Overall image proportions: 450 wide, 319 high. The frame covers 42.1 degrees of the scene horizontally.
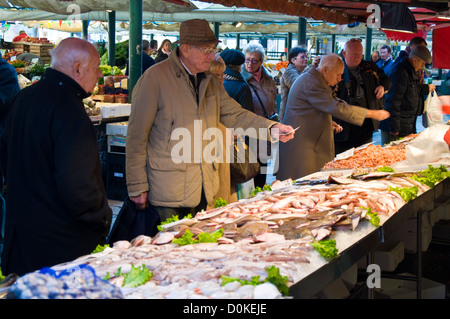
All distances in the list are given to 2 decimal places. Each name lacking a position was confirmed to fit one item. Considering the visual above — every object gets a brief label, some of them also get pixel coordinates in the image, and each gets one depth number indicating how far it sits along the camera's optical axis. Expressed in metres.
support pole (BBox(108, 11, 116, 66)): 13.45
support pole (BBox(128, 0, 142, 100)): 7.71
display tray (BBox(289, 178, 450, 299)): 2.37
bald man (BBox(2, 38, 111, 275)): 3.14
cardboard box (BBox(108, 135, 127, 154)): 6.88
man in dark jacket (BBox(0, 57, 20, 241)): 5.43
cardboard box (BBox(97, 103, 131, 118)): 6.99
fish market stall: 2.16
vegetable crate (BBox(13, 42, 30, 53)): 13.50
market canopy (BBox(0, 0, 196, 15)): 9.48
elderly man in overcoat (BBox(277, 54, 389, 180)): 5.89
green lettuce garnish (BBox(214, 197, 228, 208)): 3.86
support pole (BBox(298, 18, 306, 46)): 17.14
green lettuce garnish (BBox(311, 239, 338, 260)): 2.61
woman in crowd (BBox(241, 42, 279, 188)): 6.79
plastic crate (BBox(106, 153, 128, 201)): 6.86
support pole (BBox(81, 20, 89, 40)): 20.16
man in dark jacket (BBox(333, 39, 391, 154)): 7.12
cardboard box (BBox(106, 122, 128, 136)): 6.84
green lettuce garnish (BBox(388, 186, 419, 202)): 3.88
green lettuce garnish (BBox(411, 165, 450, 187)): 4.41
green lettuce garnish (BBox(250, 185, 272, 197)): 4.32
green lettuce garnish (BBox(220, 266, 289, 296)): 2.16
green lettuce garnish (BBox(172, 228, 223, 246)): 2.78
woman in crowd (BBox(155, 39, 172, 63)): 10.09
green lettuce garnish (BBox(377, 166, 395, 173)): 4.84
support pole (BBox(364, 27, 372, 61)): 21.67
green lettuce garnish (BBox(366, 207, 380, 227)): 3.23
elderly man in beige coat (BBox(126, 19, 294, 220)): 4.09
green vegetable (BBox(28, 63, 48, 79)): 8.62
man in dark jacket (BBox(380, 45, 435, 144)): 8.41
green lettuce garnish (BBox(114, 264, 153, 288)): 2.21
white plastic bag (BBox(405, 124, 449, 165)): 5.10
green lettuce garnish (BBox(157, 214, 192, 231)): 3.35
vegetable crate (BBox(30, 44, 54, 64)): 13.23
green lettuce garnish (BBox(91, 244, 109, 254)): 2.78
